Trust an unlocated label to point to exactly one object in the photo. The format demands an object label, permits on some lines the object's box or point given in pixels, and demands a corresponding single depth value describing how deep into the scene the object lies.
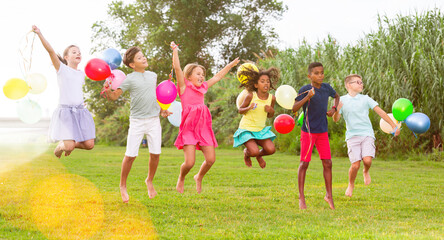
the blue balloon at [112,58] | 6.75
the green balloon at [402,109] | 8.03
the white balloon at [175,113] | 7.83
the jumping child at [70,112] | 6.04
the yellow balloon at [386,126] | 8.54
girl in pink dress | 6.49
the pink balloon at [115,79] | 6.34
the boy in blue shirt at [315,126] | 6.38
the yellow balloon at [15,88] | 6.41
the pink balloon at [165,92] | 6.43
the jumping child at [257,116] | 6.93
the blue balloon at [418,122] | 7.87
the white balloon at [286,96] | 7.27
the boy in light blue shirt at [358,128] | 7.16
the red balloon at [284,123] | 7.40
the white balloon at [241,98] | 7.15
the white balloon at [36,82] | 6.61
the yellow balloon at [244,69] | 7.13
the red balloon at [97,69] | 6.21
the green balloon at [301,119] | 6.75
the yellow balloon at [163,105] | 6.63
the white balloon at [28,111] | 6.76
